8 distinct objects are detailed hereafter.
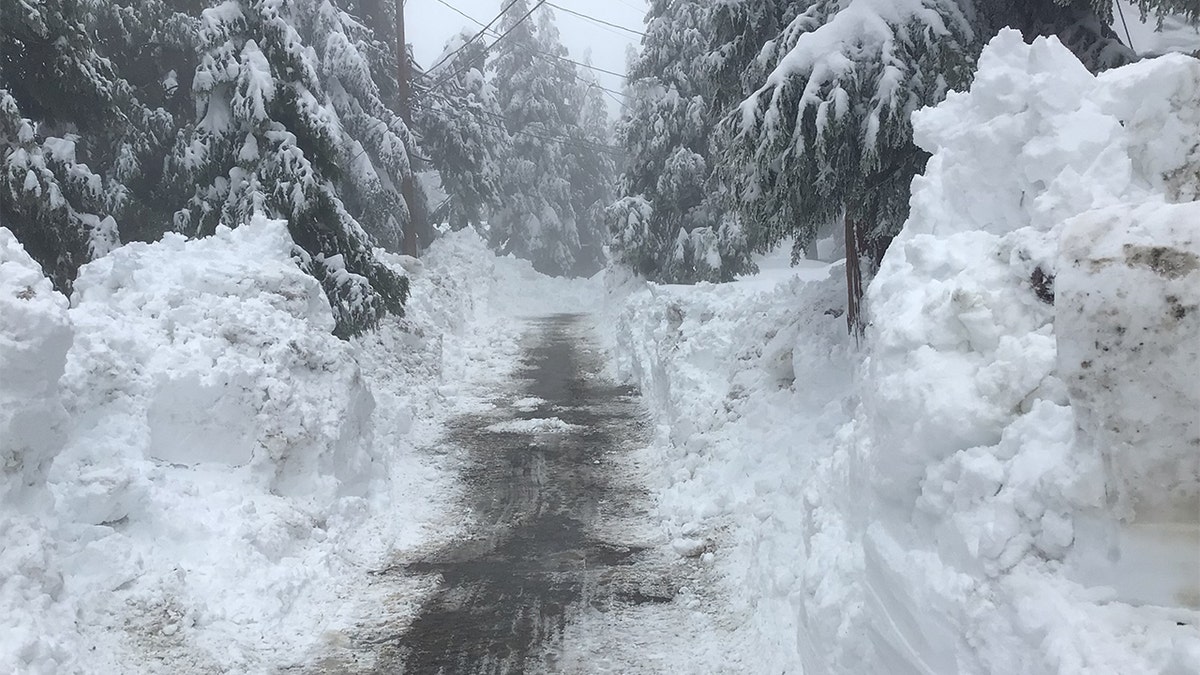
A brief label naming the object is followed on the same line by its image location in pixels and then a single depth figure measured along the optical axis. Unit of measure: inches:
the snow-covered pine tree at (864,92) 286.0
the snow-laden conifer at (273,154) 455.2
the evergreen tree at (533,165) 1510.8
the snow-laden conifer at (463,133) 1001.5
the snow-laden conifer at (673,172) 793.6
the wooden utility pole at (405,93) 826.2
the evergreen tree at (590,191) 1641.2
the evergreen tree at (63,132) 362.9
